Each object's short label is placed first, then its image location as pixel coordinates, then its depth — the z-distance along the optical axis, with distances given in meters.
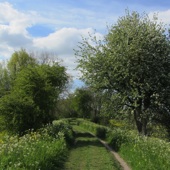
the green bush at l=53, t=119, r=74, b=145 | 17.82
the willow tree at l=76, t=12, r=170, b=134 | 19.47
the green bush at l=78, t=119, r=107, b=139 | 25.46
